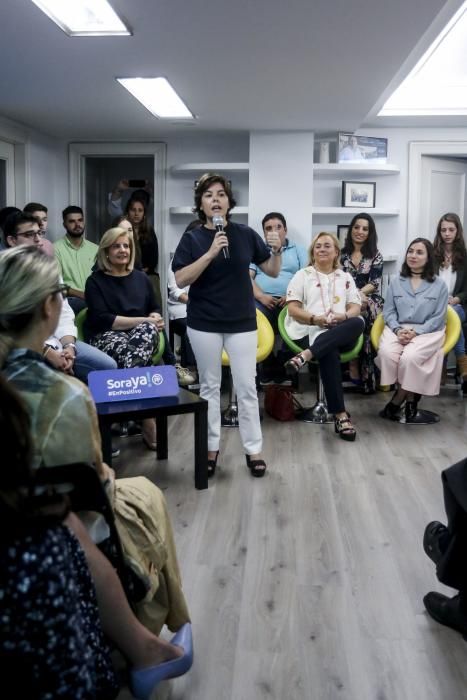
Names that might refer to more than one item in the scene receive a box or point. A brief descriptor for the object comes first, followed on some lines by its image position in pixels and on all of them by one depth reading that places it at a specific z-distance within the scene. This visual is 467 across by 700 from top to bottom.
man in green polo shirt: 5.59
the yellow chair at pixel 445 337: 4.65
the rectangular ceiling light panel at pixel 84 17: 3.11
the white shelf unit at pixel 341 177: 6.23
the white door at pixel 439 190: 6.61
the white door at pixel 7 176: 6.05
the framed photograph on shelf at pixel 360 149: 6.23
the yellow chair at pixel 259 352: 4.51
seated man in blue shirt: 5.48
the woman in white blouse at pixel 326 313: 4.34
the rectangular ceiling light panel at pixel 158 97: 4.49
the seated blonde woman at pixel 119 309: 3.99
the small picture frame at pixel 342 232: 6.54
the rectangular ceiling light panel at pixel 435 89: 5.71
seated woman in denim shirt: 4.57
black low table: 2.99
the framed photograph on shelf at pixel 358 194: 6.42
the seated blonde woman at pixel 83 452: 1.41
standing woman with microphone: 3.22
